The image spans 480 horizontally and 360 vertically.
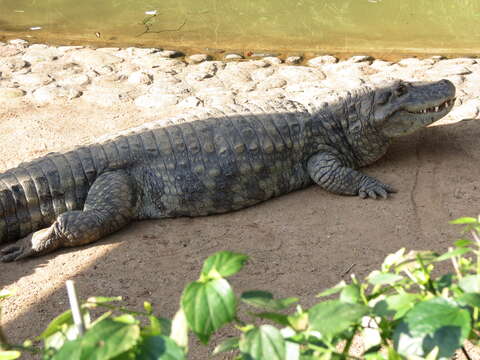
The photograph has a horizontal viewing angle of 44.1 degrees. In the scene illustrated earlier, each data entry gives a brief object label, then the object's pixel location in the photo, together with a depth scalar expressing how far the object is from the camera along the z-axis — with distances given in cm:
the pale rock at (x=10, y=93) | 692
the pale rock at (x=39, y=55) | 808
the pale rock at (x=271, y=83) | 693
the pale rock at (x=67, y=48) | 842
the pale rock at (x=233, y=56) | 813
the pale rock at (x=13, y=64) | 778
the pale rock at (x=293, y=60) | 780
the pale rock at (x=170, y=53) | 815
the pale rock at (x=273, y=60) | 780
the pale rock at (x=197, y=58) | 799
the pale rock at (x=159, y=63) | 767
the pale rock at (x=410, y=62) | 741
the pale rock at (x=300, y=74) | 707
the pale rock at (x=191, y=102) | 654
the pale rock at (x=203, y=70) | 730
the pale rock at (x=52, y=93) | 690
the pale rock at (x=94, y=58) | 788
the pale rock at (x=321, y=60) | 766
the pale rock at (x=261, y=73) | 724
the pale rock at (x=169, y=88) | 690
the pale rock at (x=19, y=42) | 874
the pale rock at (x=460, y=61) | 723
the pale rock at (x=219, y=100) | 655
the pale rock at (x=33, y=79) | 728
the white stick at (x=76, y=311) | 117
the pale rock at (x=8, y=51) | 831
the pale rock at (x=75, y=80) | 729
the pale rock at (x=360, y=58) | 760
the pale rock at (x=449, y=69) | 689
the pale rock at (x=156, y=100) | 661
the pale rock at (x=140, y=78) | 723
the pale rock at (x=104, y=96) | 677
